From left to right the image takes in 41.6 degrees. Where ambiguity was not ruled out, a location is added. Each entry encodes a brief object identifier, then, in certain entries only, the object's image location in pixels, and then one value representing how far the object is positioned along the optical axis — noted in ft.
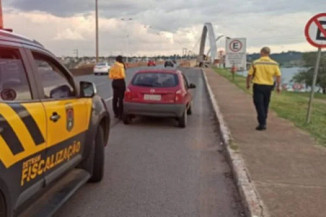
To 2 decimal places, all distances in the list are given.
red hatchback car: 35.17
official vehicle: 10.20
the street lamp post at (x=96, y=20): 161.45
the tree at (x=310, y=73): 196.95
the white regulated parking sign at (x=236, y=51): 86.69
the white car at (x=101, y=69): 148.20
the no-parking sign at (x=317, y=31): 33.19
